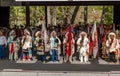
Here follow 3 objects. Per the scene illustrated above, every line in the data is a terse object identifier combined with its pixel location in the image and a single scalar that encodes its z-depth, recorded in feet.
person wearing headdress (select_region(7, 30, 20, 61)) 55.00
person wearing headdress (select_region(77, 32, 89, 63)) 53.26
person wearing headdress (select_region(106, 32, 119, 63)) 52.75
